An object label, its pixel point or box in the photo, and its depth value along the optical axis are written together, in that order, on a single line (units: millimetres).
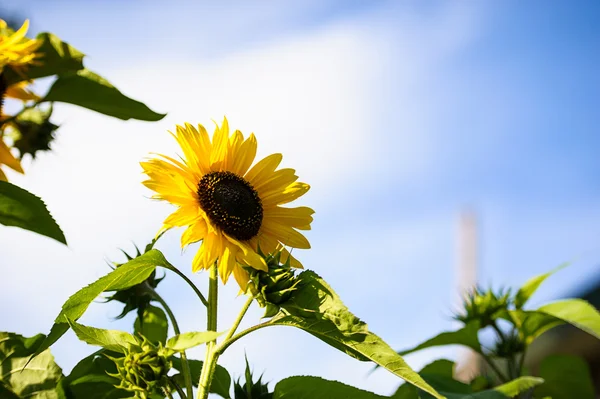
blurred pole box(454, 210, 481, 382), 11109
